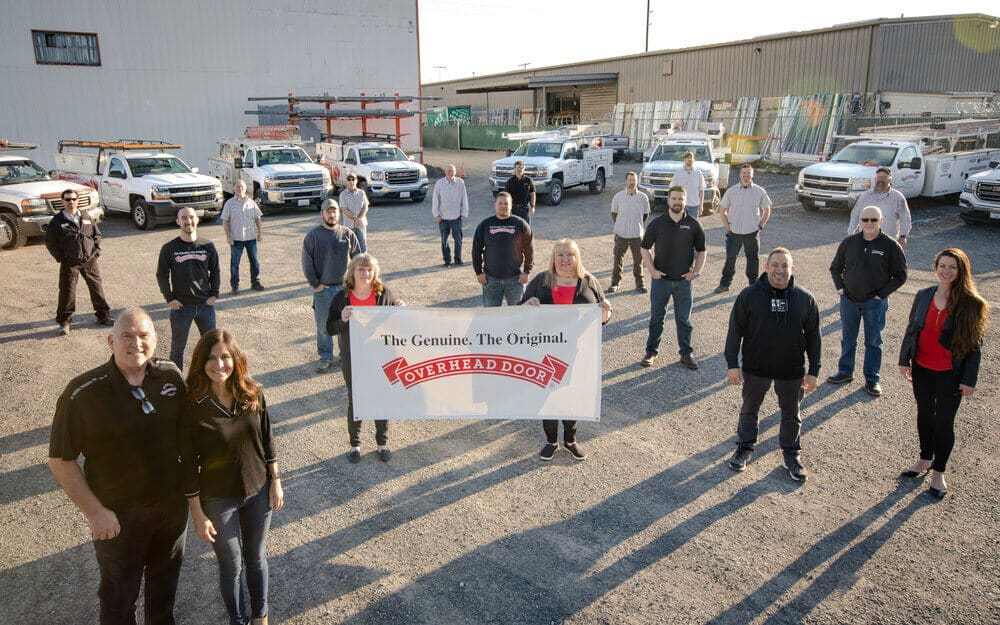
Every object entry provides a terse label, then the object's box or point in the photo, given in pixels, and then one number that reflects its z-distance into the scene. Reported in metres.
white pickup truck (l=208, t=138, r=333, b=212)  20.09
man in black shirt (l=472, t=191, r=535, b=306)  7.82
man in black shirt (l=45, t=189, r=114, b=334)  9.17
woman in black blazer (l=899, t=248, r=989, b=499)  5.16
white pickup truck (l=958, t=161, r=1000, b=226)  16.22
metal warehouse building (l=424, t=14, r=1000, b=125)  29.50
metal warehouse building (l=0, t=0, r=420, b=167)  25.80
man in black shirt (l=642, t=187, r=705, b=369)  7.96
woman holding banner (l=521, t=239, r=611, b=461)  5.77
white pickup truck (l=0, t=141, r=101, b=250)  15.52
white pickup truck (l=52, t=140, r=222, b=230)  18.00
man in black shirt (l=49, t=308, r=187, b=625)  3.28
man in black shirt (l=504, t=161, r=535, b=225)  14.02
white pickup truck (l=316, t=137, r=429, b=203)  21.91
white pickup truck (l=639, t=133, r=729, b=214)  19.47
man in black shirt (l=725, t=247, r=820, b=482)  5.42
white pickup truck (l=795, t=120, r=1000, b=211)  18.28
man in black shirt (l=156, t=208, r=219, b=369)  7.05
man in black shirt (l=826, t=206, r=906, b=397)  7.10
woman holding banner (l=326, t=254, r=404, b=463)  5.62
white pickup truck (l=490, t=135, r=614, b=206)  21.69
